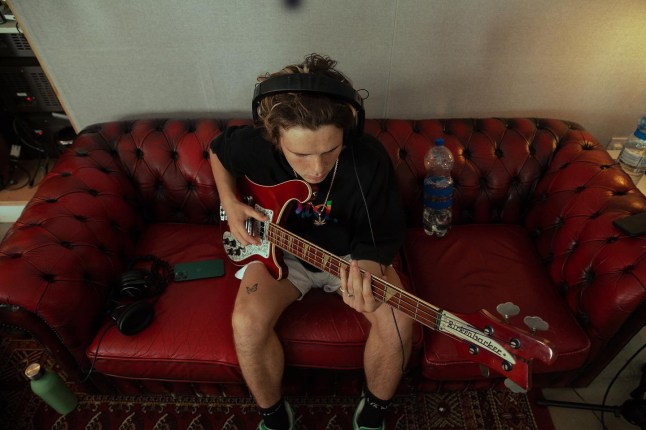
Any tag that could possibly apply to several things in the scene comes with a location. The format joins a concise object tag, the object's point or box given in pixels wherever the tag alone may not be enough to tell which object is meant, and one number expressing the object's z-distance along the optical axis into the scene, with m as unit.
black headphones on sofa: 1.20
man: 1.02
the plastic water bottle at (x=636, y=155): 1.53
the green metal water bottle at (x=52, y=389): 1.24
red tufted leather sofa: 1.17
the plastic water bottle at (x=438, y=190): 1.51
